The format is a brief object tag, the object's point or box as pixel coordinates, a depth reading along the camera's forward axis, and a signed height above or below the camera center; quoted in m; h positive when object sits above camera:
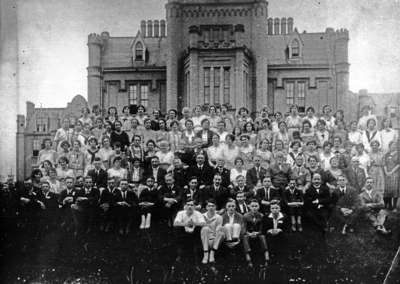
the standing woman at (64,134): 11.61 +0.25
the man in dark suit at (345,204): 9.66 -0.99
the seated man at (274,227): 9.34 -1.34
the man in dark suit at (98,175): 10.19 -0.52
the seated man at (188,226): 9.42 -1.33
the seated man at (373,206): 9.66 -1.03
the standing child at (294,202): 9.65 -0.95
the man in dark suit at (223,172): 9.91 -0.46
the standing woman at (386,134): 10.76 +0.24
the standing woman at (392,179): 9.90 -0.58
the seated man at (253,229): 9.27 -1.36
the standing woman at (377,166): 10.06 -0.36
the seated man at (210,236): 9.28 -1.47
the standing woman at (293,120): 11.97 +0.56
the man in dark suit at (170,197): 9.77 -0.88
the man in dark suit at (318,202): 9.65 -0.96
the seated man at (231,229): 9.27 -1.36
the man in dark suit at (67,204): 9.98 -1.02
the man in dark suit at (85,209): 9.95 -1.10
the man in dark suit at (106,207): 9.93 -1.07
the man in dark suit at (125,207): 9.89 -1.06
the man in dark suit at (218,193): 9.59 -0.79
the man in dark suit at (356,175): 9.98 -0.51
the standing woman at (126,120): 12.23 +0.58
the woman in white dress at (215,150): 10.69 -0.07
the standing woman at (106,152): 10.83 -0.11
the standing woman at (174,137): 11.21 +0.18
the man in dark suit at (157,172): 10.06 -0.46
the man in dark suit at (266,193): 9.55 -0.80
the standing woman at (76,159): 10.75 -0.24
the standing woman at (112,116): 12.17 +0.66
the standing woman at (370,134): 10.94 +0.24
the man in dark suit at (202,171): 10.09 -0.44
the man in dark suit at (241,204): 9.45 -0.98
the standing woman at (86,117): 12.39 +0.65
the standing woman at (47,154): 11.12 -0.15
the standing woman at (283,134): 11.17 +0.24
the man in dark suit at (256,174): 9.91 -0.49
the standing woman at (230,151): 10.69 -0.09
